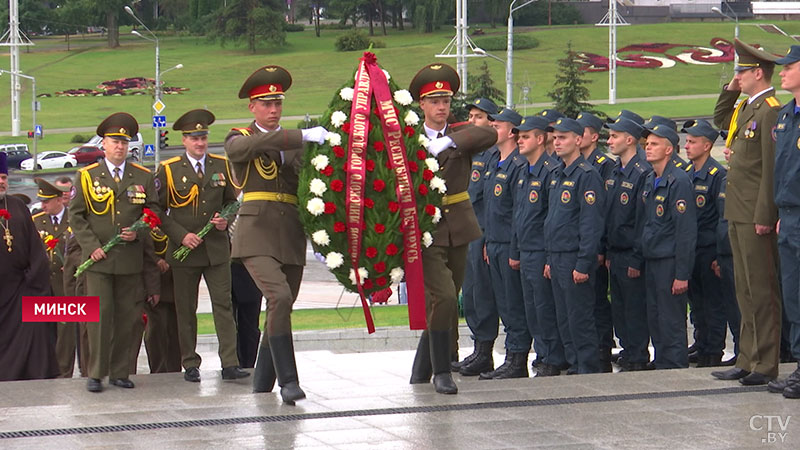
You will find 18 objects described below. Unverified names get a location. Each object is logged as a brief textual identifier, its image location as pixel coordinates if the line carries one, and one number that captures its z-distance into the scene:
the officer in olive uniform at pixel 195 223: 17.52
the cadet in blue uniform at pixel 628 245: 19.44
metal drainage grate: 12.88
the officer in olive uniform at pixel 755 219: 15.14
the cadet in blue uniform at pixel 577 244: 18.20
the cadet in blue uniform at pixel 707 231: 19.97
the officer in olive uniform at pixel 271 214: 14.36
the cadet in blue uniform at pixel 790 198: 14.27
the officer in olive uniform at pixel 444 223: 15.09
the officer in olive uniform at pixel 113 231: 16.69
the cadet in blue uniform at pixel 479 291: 19.34
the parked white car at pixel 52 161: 98.19
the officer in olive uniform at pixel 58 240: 20.97
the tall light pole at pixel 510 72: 101.69
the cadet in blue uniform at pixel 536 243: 18.77
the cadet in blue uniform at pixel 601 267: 19.39
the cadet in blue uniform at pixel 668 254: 18.59
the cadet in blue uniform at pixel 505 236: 19.34
